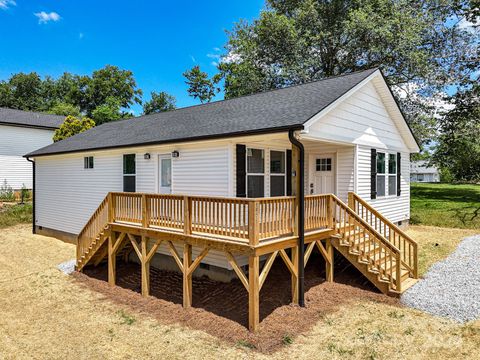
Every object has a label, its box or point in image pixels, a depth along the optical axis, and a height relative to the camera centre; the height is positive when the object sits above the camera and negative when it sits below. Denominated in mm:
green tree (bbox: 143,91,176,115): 53000 +12281
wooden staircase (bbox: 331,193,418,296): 7738 -1979
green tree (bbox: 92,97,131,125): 38716 +7934
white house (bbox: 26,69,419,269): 8281 +808
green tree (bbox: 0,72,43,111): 48375 +13027
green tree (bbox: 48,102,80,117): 40750 +8594
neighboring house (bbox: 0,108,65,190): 23641 +2805
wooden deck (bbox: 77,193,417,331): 6539 -1340
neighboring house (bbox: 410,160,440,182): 74625 +418
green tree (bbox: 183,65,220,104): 44500 +12964
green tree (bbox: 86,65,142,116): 48656 +13795
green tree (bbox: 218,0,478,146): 20531 +9071
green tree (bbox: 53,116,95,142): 24359 +3734
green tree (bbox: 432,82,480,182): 21969 +3494
